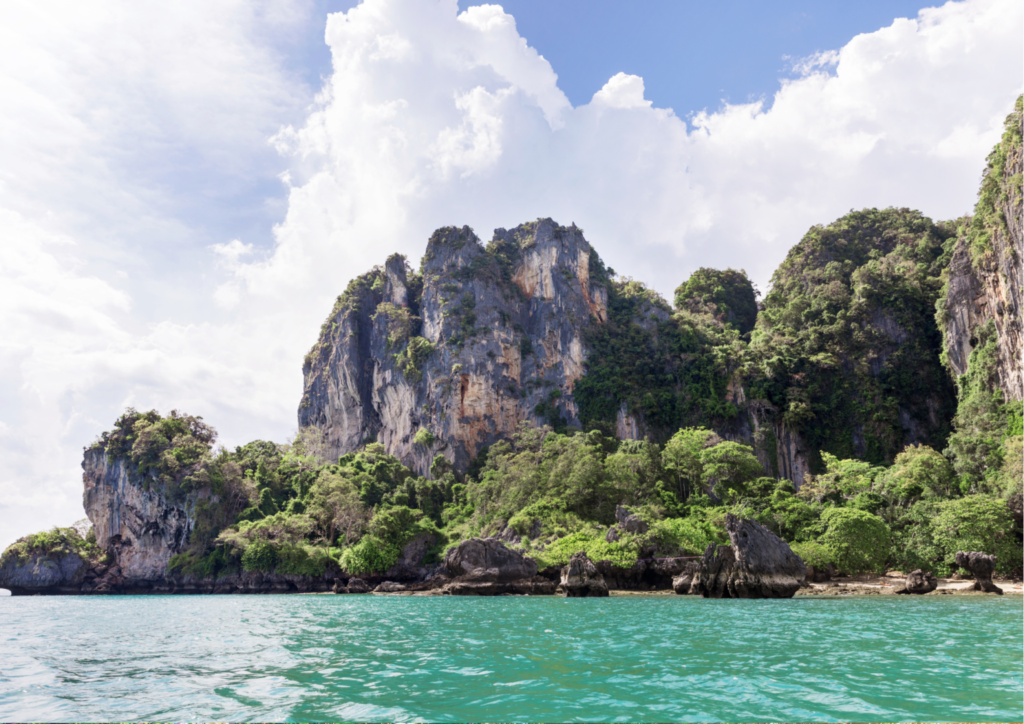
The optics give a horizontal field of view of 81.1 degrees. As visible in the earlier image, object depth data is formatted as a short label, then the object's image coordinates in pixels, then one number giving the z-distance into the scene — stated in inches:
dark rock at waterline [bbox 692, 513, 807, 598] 1084.5
